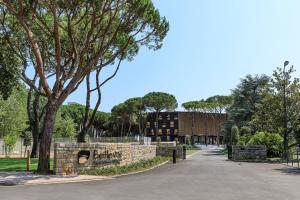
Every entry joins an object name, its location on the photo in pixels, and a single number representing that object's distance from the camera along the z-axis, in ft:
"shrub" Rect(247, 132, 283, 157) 78.43
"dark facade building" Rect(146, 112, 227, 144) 234.64
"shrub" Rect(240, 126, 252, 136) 110.84
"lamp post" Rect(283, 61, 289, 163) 73.33
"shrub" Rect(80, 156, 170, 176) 40.45
